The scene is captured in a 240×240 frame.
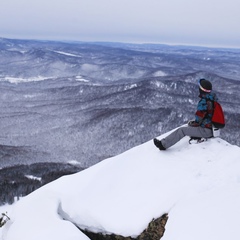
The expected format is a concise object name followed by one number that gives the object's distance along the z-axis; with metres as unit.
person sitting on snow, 12.22
